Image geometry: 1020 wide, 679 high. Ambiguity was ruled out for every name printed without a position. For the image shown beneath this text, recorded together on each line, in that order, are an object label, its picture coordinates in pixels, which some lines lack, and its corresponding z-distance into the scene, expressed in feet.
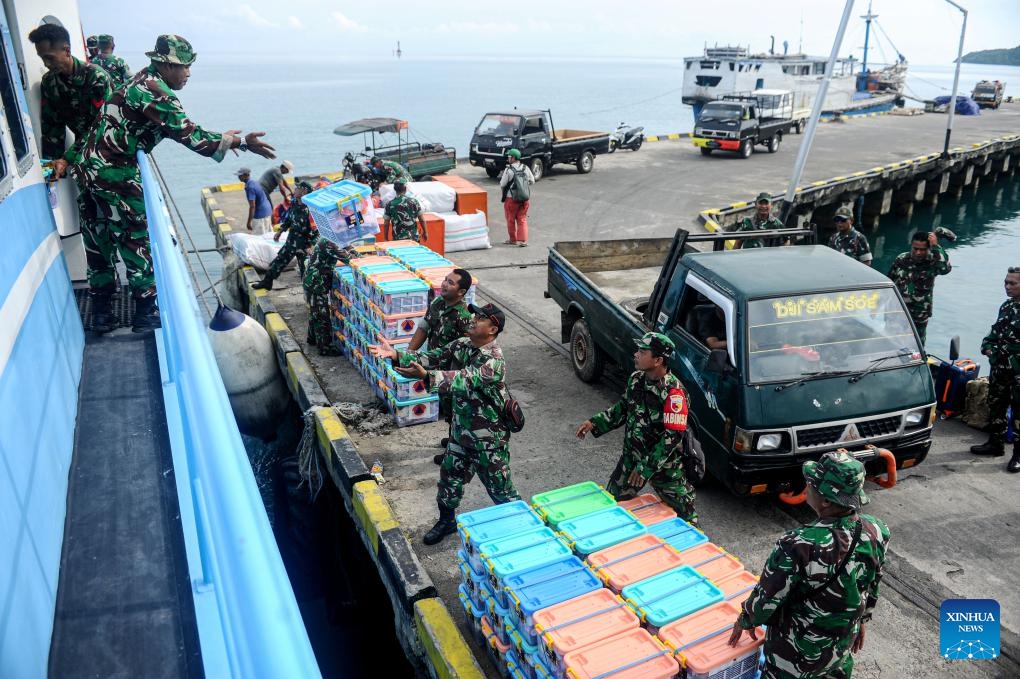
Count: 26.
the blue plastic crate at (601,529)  14.52
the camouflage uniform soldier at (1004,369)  23.26
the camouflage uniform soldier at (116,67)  24.95
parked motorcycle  97.66
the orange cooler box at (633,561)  13.58
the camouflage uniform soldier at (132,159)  15.75
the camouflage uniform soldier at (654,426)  16.43
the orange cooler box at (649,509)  15.80
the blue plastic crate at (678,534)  14.82
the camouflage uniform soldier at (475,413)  17.60
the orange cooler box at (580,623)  11.98
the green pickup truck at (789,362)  19.43
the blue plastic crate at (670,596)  12.66
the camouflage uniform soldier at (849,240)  31.96
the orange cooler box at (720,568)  13.89
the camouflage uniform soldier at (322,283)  31.17
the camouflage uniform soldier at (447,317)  21.43
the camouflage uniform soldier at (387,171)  40.06
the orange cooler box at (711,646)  11.79
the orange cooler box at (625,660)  11.38
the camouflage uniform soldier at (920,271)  28.66
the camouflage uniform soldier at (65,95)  16.70
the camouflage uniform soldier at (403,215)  35.91
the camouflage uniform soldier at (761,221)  33.45
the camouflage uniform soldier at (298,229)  34.88
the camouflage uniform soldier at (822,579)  11.36
